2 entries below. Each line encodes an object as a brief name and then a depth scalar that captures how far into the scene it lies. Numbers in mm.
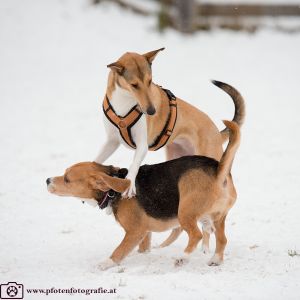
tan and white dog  11773
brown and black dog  11367
